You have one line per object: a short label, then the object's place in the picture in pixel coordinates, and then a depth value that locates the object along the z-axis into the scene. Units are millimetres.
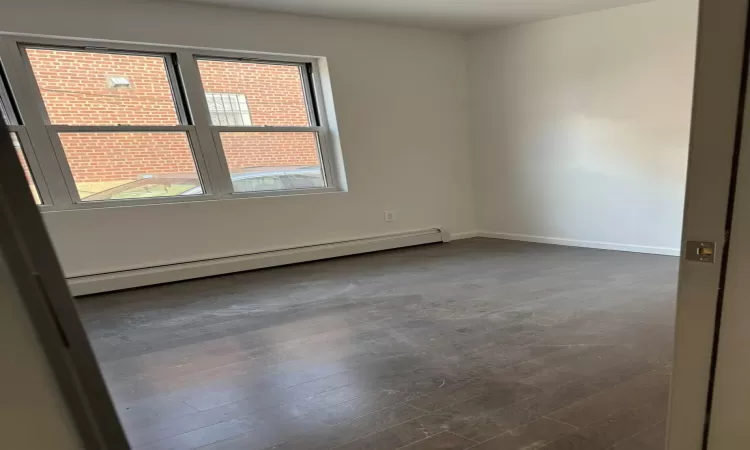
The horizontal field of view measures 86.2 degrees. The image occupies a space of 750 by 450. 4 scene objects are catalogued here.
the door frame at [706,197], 705
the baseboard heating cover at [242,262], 3514
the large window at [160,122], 3357
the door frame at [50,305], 513
